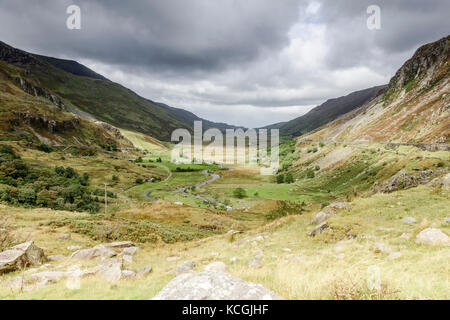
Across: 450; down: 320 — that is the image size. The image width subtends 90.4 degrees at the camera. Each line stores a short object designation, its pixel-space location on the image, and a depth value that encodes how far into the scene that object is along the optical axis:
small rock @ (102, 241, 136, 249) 21.22
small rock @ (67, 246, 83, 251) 20.42
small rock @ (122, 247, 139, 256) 20.01
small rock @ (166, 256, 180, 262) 18.02
